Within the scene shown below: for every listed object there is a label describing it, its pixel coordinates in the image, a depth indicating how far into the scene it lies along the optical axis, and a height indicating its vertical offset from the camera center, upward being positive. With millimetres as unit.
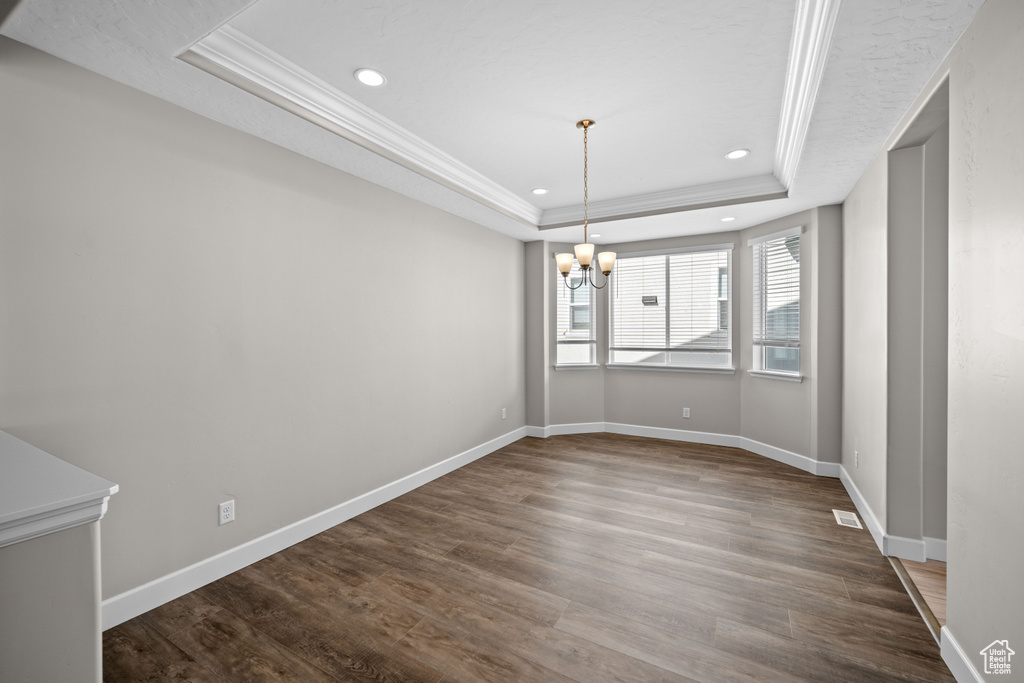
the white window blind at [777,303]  4426 +318
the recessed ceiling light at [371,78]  2309 +1356
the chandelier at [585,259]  3068 +537
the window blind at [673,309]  5254 +313
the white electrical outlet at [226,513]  2498 -972
